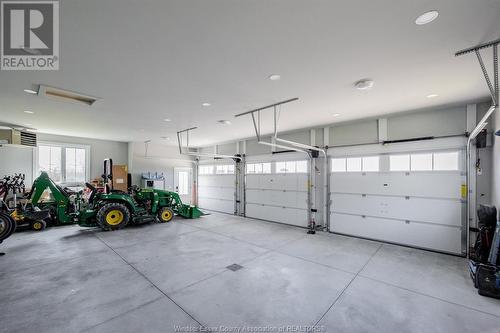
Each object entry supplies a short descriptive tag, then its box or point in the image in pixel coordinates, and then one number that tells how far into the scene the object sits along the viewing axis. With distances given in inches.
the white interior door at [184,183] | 418.6
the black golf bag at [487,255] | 116.0
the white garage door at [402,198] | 179.5
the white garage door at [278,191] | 275.0
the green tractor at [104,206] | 234.2
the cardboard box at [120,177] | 338.5
